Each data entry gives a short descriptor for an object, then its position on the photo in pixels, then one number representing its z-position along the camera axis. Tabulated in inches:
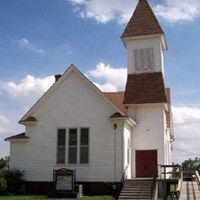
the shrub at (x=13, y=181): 824.0
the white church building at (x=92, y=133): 819.7
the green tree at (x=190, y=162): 2346.3
